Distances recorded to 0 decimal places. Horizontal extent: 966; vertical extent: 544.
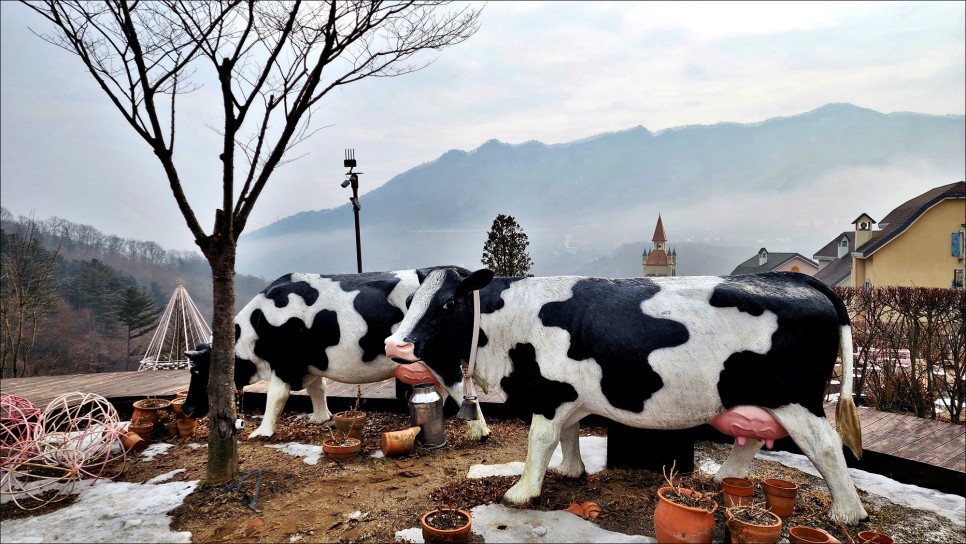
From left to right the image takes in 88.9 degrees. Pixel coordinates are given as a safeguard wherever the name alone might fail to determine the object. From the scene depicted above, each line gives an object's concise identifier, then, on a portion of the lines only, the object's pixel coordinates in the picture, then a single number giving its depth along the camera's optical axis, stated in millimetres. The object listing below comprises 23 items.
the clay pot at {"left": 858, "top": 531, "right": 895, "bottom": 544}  2918
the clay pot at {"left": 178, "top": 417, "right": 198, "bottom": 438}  5684
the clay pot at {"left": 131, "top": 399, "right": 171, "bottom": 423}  5715
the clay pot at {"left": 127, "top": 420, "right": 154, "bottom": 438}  5535
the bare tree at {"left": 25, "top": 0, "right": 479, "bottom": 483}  4074
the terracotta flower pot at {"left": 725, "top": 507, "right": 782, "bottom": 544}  2973
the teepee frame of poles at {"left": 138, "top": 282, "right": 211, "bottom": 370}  12375
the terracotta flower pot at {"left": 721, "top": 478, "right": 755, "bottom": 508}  3614
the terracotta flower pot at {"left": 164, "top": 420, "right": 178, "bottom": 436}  5777
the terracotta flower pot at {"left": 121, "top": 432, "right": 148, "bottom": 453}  5246
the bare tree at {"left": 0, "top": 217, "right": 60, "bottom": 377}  11383
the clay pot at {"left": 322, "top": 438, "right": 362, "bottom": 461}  4957
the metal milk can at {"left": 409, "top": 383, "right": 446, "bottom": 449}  5320
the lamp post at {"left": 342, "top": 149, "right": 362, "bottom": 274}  10078
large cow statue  3246
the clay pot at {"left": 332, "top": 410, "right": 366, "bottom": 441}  5512
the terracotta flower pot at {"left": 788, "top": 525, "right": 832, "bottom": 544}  2893
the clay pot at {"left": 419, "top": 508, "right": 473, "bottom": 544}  3129
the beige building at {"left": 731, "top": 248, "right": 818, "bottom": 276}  37250
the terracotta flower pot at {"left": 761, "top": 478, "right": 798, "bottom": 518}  3531
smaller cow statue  5426
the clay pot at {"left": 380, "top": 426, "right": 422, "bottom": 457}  5031
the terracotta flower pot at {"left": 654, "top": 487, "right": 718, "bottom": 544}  2986
